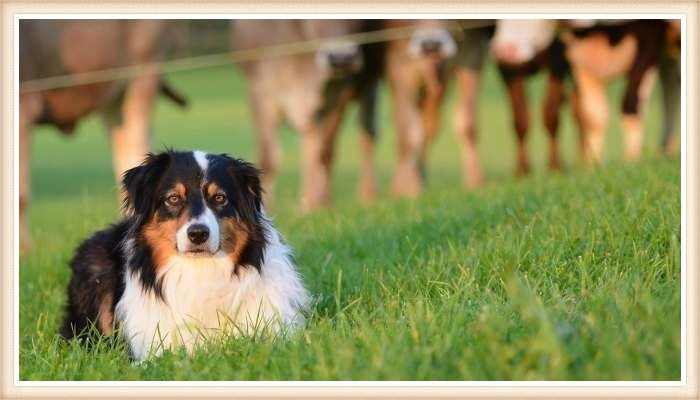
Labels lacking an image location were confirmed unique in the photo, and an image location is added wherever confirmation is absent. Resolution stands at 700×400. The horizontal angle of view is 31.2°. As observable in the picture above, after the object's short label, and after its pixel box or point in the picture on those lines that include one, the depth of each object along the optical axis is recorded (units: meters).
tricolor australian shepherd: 5.89
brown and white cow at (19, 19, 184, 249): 11.88
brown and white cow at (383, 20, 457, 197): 13.76
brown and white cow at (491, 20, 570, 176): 13.36
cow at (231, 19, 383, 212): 13.66
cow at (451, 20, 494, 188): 14.22
